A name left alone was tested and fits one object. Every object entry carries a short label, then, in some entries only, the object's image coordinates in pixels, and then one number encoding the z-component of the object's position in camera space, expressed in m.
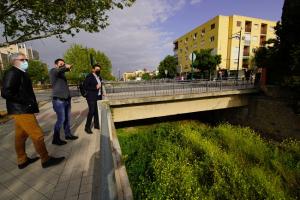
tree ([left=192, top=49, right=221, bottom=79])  30.12
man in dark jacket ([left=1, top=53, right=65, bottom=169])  3.09
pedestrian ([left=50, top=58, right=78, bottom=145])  4.35
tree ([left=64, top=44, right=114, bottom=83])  42.53
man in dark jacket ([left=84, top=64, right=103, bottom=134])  5.47
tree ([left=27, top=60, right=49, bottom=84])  43.89
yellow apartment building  36.94
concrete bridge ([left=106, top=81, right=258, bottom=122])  11.54
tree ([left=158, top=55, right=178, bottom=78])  50.14
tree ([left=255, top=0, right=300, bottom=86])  11.01
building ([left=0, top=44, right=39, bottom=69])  68.97
